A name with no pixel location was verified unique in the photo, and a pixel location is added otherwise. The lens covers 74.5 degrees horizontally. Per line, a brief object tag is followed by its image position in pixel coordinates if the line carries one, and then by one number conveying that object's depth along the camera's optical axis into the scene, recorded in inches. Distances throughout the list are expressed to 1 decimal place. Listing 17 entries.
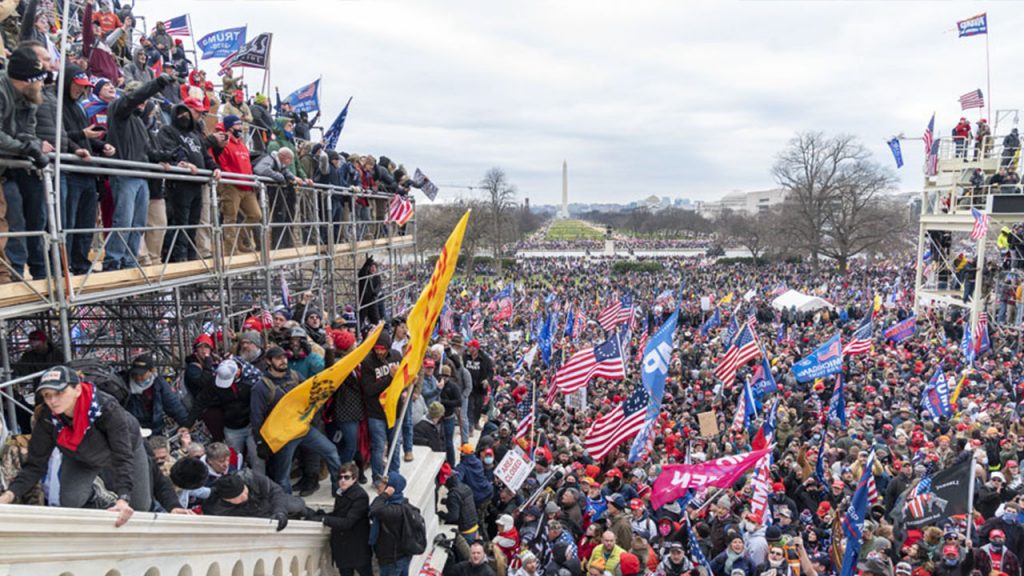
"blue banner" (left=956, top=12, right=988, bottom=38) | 928.9
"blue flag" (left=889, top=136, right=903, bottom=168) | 1109.1
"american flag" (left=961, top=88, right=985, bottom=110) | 930.1
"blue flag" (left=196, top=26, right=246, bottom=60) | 633.0
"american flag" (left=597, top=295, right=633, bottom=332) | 781.3
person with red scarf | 148.1
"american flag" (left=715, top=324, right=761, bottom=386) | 577.0
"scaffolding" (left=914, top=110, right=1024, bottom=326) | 843.8
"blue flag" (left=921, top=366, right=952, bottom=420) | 510.0
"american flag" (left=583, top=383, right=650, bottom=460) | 411.8
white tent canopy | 1194.6
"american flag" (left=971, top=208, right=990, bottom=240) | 774.5
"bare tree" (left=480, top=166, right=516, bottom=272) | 2448.3
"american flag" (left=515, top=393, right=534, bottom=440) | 426.0
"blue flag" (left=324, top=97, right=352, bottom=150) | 589.9
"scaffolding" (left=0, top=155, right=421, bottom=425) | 206.4
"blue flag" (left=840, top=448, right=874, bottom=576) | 289.3
